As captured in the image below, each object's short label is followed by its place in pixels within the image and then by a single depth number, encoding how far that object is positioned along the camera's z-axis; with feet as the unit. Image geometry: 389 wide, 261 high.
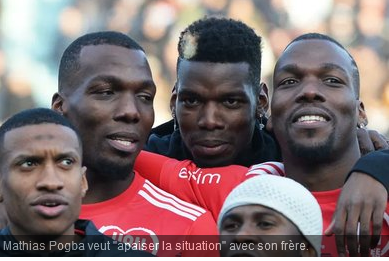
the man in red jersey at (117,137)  12.84
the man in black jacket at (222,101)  13.91
